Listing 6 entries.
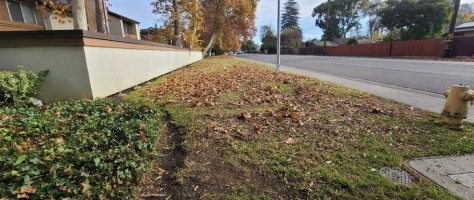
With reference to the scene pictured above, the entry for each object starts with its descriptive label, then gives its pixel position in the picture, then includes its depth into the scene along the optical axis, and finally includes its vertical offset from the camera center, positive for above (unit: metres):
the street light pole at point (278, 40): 10.73 +0.60
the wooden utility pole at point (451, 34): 19.69 +1.40
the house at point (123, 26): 27.28 +3.91
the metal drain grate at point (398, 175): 1.97 -1.13
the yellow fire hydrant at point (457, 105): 2.99 -0.74
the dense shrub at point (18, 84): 3.60 -0.46
